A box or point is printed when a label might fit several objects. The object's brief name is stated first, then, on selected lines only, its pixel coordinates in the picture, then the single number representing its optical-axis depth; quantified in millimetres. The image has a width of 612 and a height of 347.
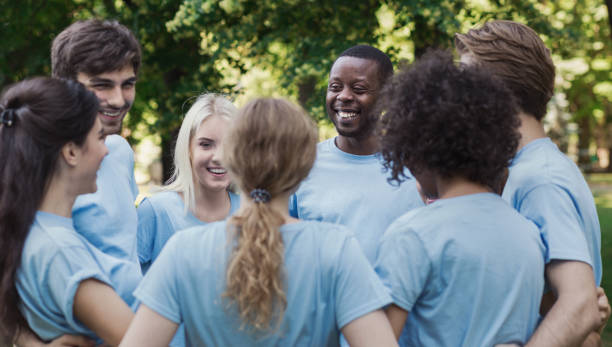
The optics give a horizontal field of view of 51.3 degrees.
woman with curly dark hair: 2145
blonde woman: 3516
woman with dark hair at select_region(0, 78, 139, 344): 2172
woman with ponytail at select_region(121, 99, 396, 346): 2014
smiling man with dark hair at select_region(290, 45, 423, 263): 3336
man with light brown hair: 2320
